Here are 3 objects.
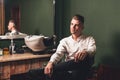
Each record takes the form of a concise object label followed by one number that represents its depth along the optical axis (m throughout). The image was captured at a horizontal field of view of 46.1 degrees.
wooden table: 1.77
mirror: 2.12
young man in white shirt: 1.29
